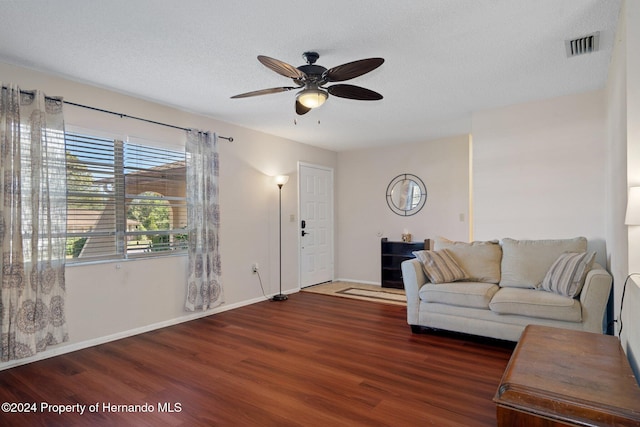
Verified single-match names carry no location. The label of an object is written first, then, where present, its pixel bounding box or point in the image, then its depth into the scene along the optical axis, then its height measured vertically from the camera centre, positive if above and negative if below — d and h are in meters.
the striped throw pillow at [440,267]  3.75 -0.55
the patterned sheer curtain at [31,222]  2.90 -0.04
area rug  5.28 -1.23
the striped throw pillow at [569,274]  3.08 -0.52
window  3.41 +0.18
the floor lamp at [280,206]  5.30 +0.15
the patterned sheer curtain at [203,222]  4.30 -0.07
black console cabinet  6.06 -0.74
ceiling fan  2.45 +1.00
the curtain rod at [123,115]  3.40 +1.04
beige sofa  3.00 -0.70
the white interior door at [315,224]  6.14 -0.16
